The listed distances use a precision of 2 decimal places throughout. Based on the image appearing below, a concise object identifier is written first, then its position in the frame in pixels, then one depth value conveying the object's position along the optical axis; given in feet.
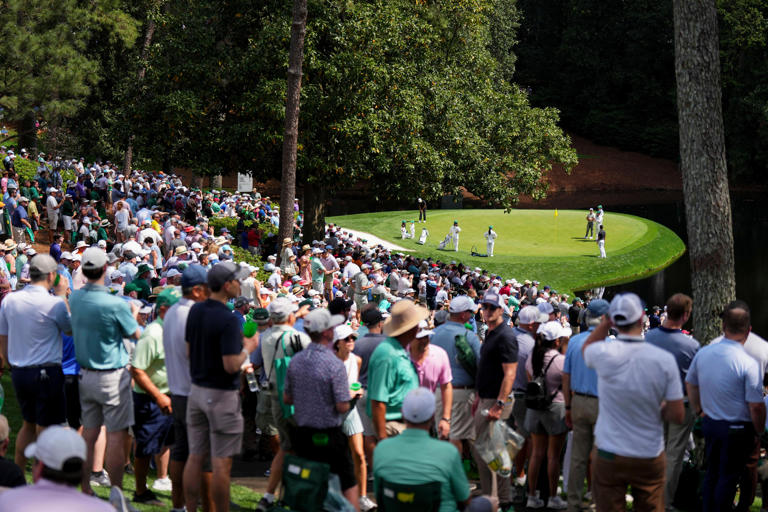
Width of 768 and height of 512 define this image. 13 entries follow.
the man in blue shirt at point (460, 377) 53.62
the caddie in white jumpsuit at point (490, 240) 263.49
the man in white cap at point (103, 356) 46.60
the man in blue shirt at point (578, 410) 50.93
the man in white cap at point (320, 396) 43.42
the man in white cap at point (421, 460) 34.84
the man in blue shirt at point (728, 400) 47.01
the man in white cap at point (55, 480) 26.68
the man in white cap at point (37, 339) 48.62
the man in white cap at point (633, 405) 39.01
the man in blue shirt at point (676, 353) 50.75
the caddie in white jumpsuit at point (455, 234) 268.00
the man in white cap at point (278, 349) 49.49
